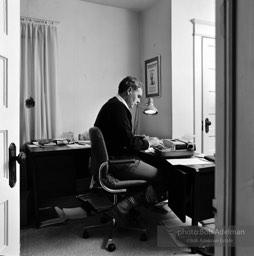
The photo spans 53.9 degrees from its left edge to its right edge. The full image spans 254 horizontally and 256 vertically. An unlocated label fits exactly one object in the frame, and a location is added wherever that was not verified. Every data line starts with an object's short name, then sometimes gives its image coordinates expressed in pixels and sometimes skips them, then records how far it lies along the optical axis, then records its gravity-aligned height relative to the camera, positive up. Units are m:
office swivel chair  1.99 -0.43
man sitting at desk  2.10 -0.26
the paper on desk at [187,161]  2.01 -0.35
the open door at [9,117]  0.98 +0.01
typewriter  2.21 -0.28
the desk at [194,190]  1.88 -0.55
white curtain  3.12 +0.50
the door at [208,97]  3.51 +0.31
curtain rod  3.12 +1.27
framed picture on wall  3.56 +0.62
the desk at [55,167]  2.55 -0.52
